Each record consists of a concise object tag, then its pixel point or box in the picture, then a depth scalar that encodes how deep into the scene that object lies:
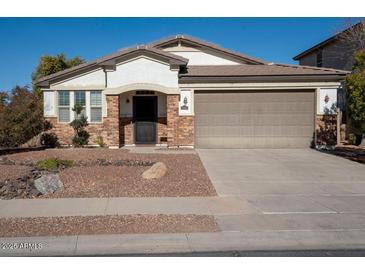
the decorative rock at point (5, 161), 11.97
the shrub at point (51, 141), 17.33
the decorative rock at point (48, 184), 8.65
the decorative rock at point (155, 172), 9.98
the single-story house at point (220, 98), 16.66
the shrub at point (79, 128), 16.88
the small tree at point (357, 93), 12.65
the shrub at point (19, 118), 16.30
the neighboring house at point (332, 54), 20.58
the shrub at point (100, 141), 17.13
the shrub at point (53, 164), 10.97
